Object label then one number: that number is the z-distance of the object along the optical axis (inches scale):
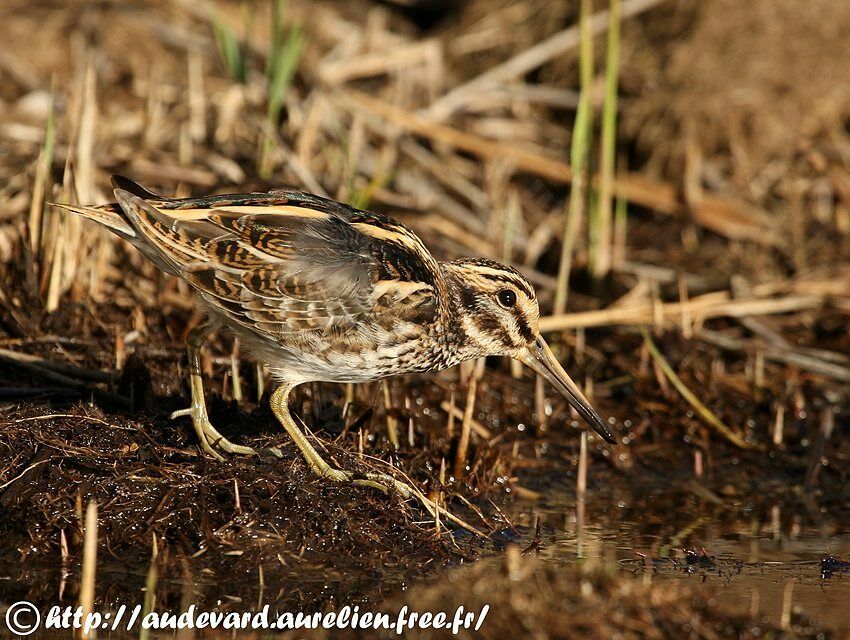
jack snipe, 366.3
